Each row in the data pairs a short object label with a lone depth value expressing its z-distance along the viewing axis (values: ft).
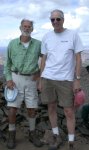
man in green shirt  12.45
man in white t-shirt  11.85
